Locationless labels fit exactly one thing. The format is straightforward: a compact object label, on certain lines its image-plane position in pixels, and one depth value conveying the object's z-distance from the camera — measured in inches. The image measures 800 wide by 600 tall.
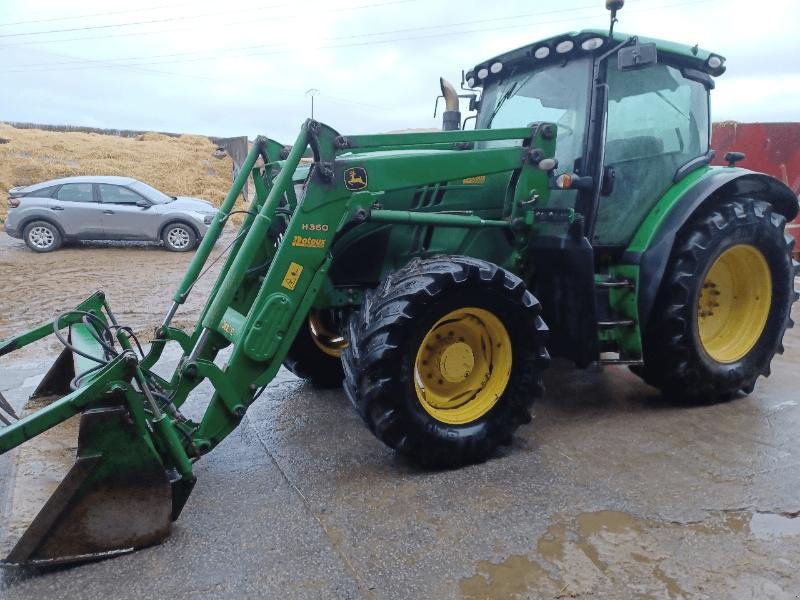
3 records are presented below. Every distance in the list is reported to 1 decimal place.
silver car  459.8
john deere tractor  105.2
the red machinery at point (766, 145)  374.0
